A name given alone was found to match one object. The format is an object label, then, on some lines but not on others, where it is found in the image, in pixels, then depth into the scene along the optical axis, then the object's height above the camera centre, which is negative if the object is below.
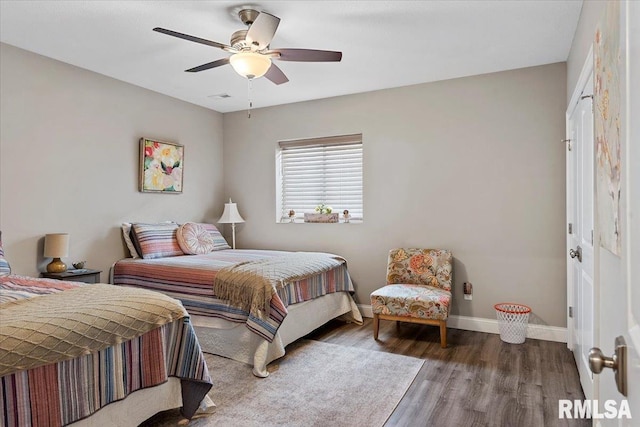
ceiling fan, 2.49 +1.10
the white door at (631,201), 0.68 +0.03
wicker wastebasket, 3.54 -0.97
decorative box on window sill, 4.74 -0.01
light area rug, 2.29 -1.17
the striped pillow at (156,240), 3.99 -0.25
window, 4.73 +0.52
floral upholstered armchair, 3.46 -0.70
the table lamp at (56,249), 3.31 -0.27
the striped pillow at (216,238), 4.74 -0.27
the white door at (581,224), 2.39 -0.05
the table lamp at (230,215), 5.07 +0.02
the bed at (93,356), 1.56 -0.64
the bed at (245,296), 2.99 -0.65
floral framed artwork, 4.33 +0.58
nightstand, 3.31 -0.50
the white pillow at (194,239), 4.26 -0.25
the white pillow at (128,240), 4.09 -0.24
